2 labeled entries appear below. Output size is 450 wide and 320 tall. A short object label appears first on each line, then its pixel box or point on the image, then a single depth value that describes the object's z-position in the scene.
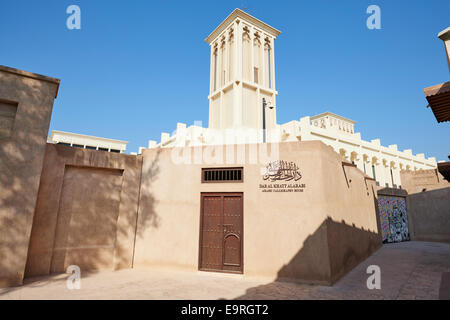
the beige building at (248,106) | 22.39
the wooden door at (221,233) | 7.27
